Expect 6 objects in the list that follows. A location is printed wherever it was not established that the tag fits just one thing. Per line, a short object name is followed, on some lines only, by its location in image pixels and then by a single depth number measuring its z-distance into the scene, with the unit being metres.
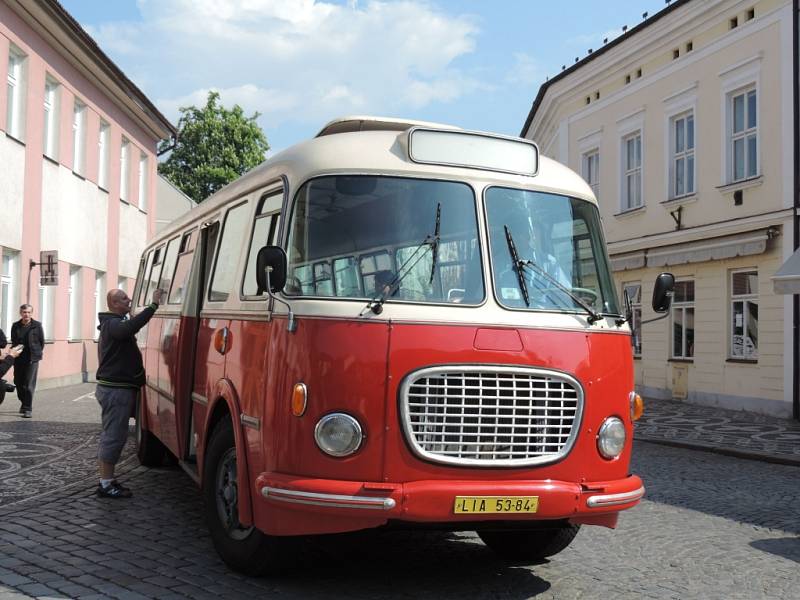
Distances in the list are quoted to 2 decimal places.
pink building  21.81
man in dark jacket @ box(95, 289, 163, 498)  8.67
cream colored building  20.45
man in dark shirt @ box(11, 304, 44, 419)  16.89
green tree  58.53
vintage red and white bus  5.56
